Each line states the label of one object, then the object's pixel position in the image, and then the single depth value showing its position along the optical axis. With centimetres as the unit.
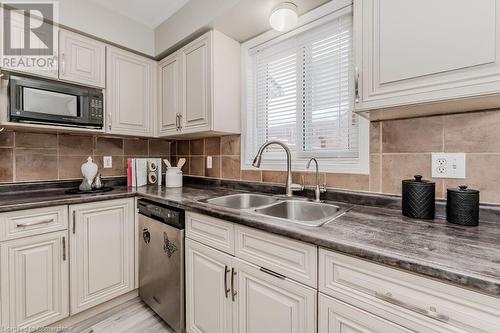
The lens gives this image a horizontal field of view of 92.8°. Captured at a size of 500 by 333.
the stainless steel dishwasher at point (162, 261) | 145
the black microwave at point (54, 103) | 151
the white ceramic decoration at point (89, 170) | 187
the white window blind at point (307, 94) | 150
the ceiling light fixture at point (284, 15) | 146
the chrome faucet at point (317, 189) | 147
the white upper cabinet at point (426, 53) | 80
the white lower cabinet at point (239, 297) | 93
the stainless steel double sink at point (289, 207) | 135
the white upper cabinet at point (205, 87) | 180
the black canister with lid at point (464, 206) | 93
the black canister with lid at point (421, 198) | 105
